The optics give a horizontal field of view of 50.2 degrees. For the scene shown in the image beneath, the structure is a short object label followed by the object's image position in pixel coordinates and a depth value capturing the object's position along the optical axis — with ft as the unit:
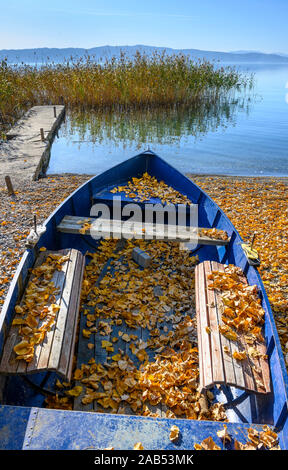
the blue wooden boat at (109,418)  7.56
